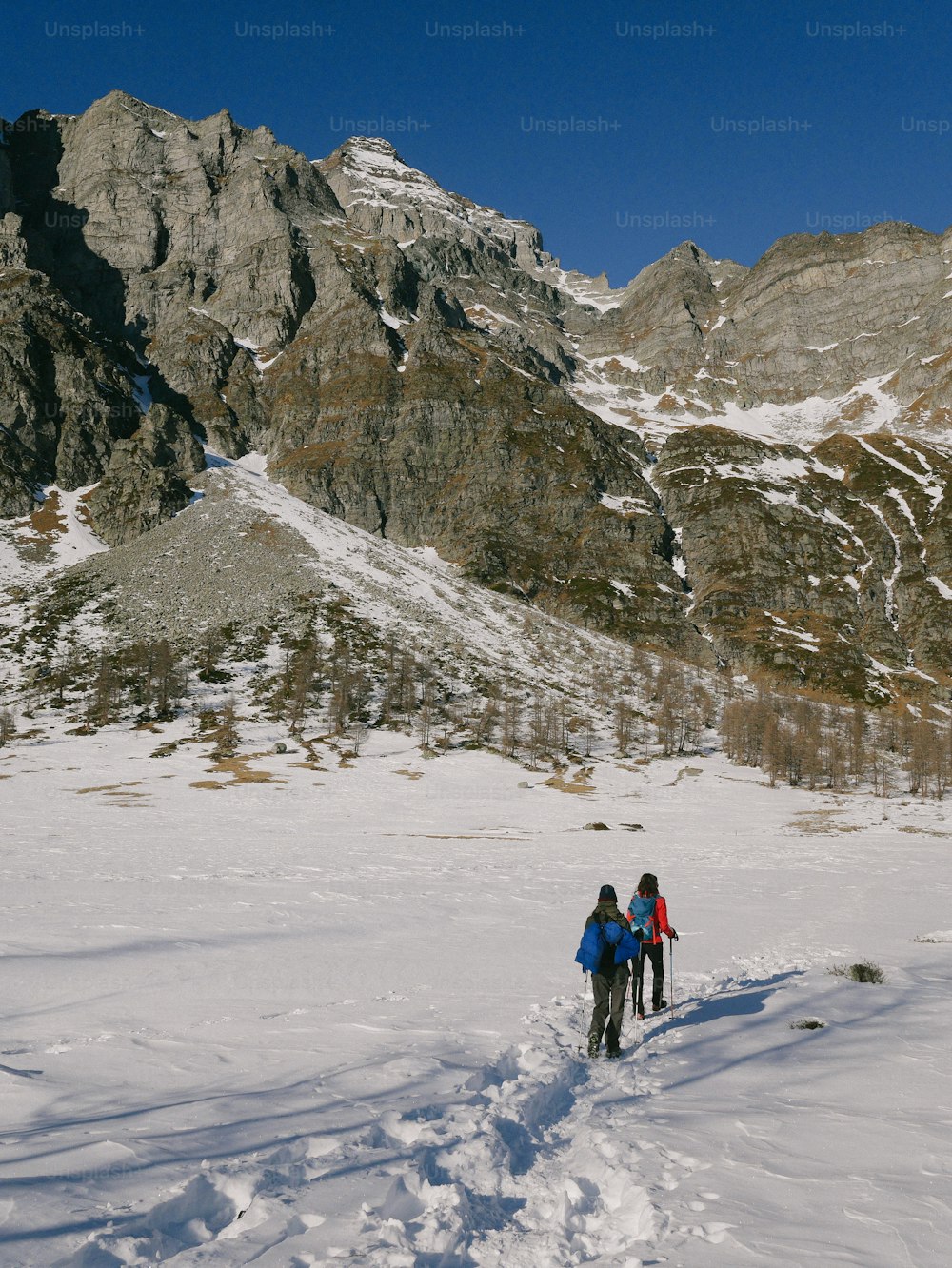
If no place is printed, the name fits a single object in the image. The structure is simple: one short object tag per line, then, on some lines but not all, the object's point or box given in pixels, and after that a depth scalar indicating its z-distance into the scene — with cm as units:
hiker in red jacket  1315
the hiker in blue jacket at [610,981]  1052
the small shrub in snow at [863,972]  1382
